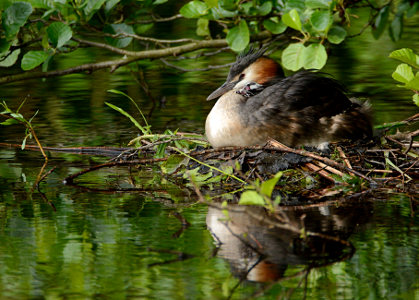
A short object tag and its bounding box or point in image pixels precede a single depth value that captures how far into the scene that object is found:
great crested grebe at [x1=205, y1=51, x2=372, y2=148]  10.77
